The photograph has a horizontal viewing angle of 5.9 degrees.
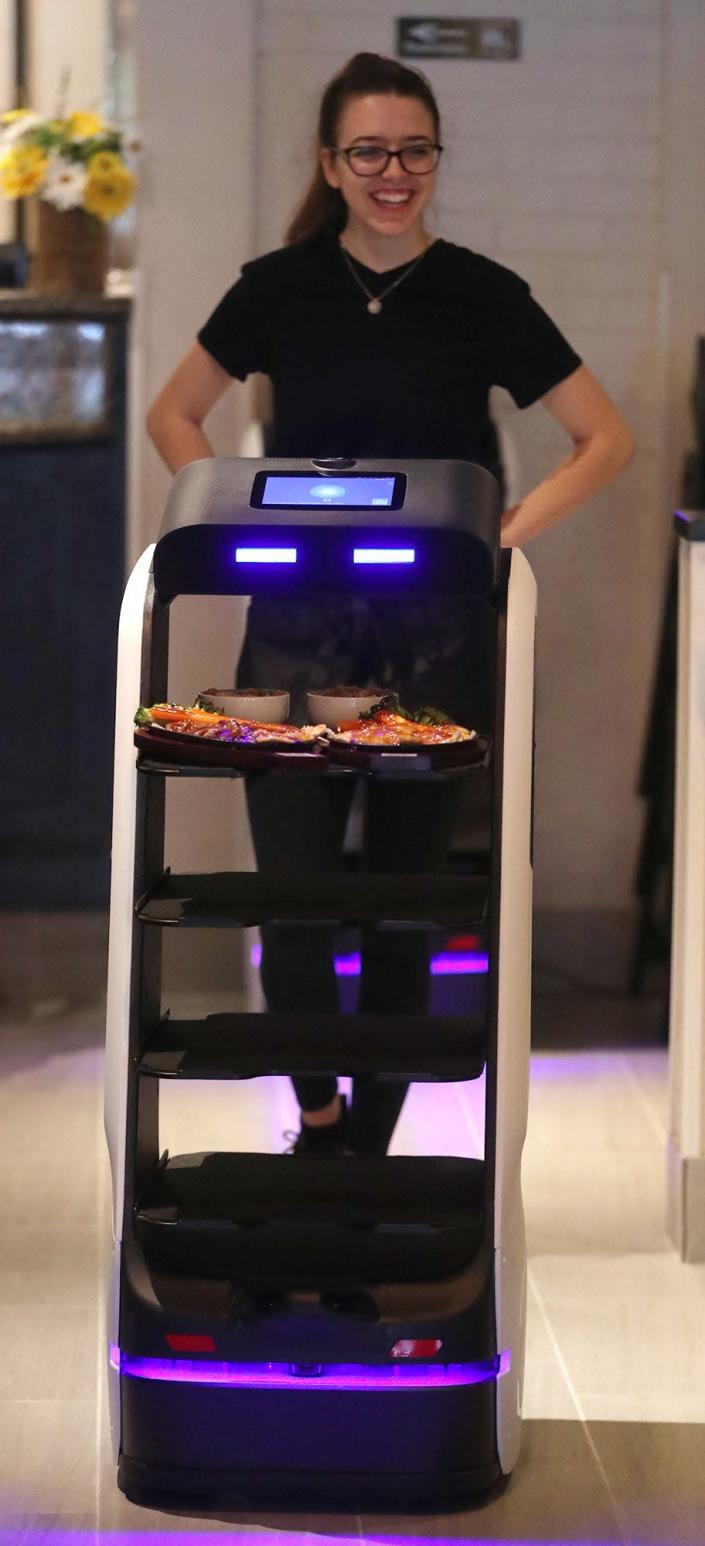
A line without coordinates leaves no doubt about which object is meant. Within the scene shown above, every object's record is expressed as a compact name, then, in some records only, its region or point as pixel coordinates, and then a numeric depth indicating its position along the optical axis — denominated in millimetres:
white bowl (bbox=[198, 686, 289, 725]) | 7333
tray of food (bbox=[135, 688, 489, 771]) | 7205
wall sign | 10143
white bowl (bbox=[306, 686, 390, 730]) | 7338
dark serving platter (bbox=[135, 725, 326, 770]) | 7205
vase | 11157
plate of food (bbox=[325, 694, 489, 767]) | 7205
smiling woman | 7767
